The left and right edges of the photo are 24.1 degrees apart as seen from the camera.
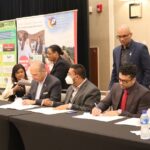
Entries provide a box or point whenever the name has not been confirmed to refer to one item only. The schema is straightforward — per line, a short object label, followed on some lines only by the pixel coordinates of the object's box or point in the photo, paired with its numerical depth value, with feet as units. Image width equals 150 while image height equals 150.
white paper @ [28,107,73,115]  10.32
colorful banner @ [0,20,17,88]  22.33
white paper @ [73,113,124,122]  9.02
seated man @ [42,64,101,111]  11.52
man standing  12.28
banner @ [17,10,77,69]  18.17
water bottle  6.89
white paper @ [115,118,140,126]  8.29
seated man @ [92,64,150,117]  9.97
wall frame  17.37
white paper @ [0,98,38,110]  11.55
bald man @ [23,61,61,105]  12.86
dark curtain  18.56
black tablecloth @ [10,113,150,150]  7.06
